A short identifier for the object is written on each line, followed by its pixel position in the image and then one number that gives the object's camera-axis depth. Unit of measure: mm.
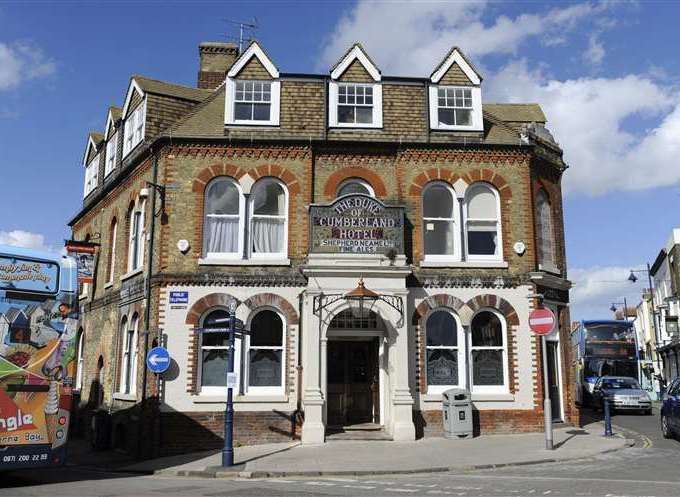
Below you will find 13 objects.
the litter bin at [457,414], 16969
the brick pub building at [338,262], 17250
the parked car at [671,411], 16766
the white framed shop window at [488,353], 18109
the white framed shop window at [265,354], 17589
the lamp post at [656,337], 56981
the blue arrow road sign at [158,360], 16234
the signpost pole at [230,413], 13516
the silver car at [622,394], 28109
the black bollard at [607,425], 17942
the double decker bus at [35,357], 11070
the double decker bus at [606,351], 35094
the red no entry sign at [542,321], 15195
